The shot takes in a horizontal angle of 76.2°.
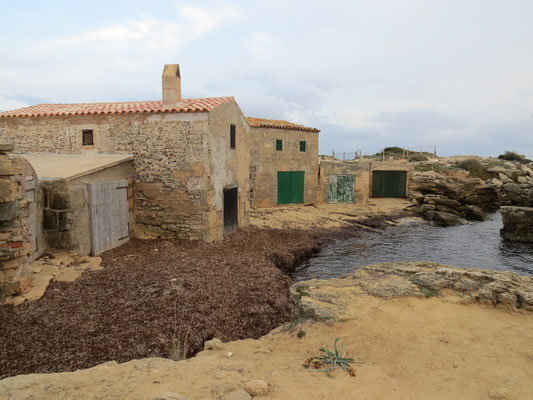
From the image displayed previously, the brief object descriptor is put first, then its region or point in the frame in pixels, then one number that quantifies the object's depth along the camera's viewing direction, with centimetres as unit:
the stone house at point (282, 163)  2367
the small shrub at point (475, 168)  3481
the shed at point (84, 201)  995
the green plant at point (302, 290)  697
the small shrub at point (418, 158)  4491
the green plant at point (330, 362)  442
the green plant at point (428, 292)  667
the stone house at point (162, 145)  1290
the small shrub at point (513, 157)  4588
